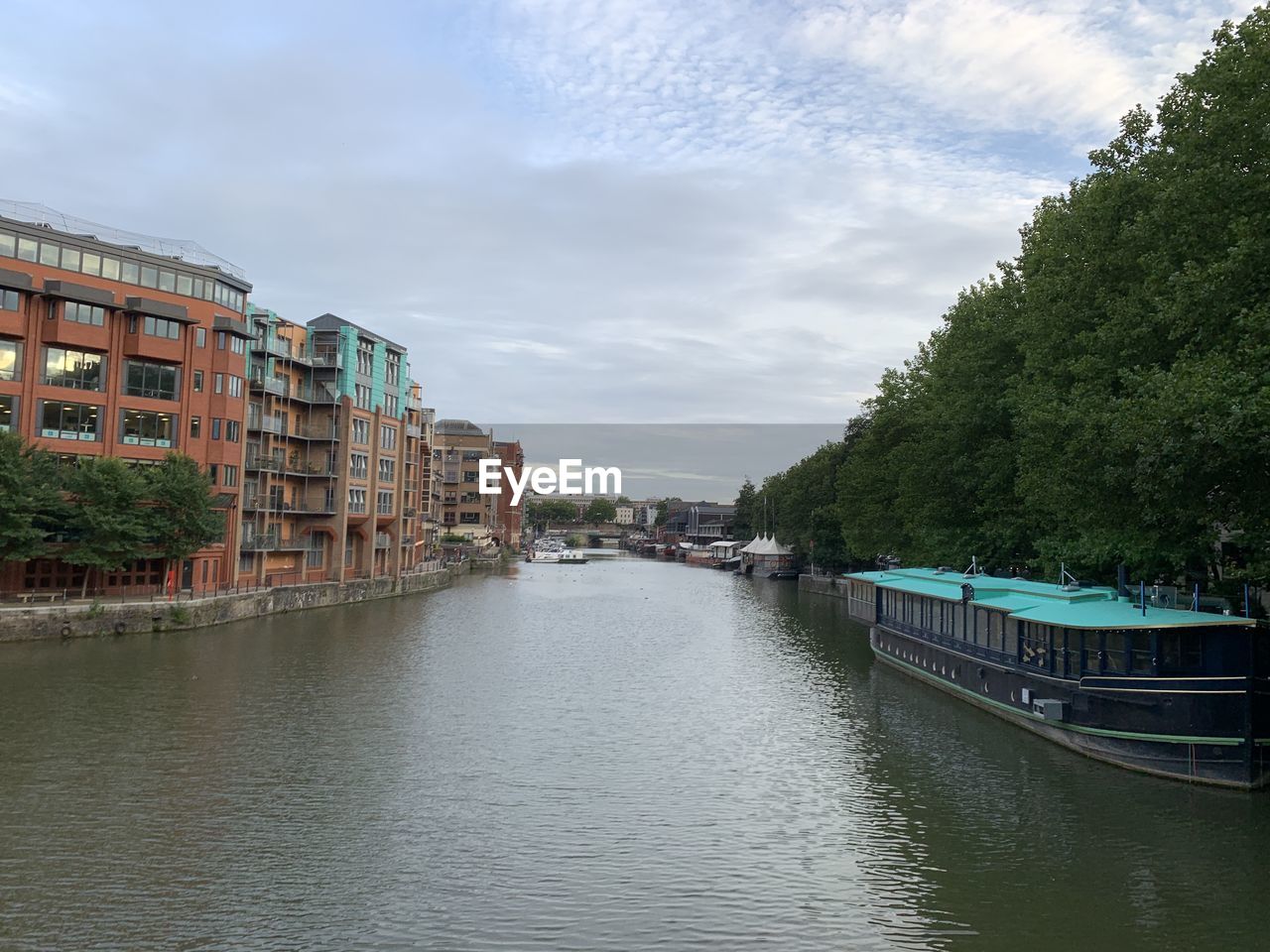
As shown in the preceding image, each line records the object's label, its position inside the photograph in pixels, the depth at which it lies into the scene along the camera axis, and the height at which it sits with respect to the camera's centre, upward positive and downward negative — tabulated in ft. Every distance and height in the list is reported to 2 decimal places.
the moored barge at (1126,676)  72.02 -12.40
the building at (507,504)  585.83 +7.98
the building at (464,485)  483.92 +15.50
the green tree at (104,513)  150.30 -2.13
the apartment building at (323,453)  209.67 +14.57
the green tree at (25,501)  139.33 -0.46
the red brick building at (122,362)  157.99 +26.34
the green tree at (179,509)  159.53 -1.01
